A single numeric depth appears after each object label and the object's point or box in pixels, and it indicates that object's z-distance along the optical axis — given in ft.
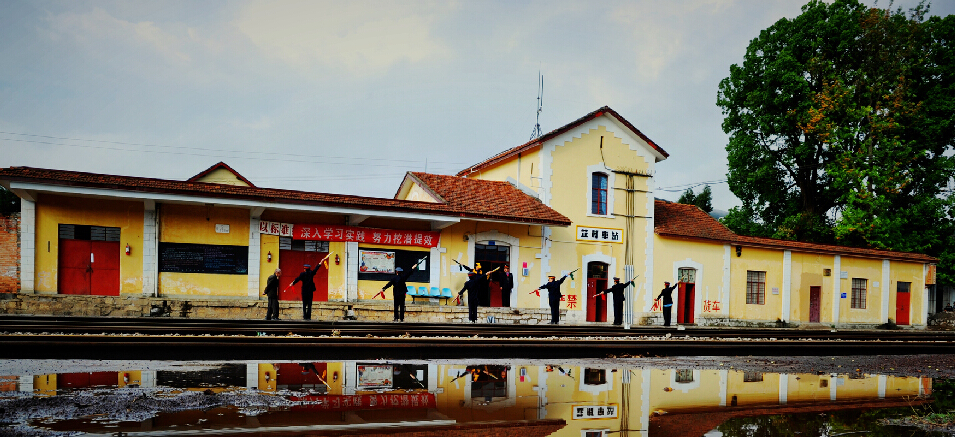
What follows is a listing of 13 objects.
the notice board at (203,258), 59.36
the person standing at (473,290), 58.29
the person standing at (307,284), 52.65
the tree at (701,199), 161.99
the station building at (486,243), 56.90
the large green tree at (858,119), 96.53
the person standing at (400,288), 55.57
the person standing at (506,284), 69.54
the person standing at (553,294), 65.09
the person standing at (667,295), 65.92
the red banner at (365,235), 64.03
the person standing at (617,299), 65.16
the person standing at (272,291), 51.44
